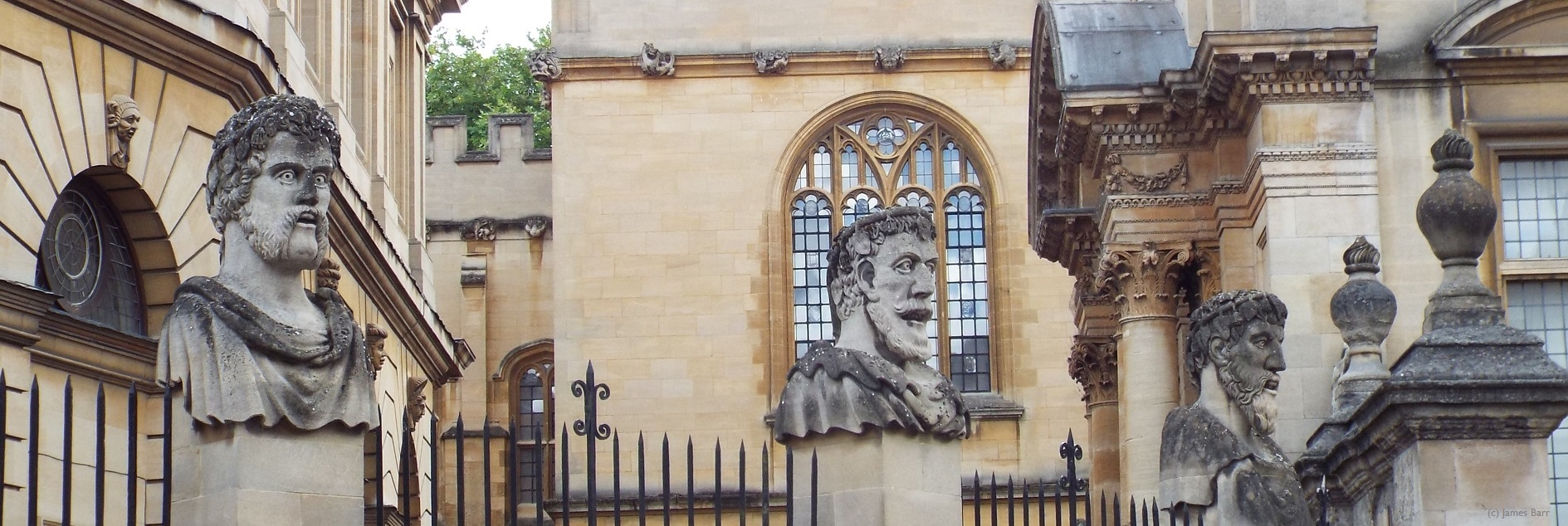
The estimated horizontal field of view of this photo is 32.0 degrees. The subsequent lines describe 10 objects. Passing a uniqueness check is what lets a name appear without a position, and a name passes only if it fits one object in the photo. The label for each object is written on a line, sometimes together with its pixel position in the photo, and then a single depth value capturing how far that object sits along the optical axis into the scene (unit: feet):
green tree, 212.23
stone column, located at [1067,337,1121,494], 99.09
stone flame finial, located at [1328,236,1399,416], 70.49
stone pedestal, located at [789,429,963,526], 37.70
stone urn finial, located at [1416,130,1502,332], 52.11
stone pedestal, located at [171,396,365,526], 34.27
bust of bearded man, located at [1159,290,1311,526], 42.60
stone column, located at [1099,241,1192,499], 84.99
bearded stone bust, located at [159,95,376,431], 34.40
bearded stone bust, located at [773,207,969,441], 37.73
